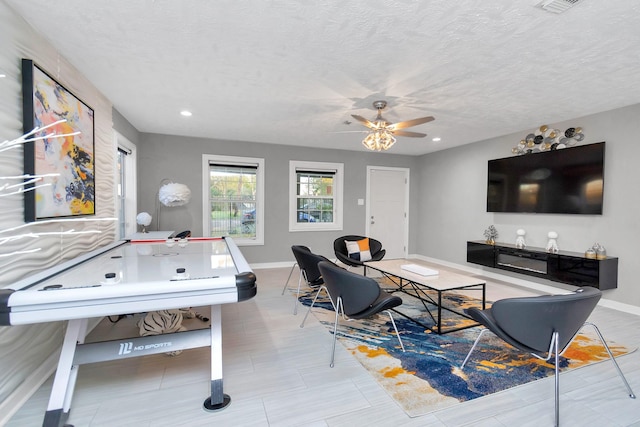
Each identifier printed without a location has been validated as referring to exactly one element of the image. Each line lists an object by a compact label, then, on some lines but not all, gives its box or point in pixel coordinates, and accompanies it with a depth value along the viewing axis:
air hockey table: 1.50
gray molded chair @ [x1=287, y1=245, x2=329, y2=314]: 3.37
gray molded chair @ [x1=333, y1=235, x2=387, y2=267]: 5.03
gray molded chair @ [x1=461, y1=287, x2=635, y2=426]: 1.82
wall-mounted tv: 3.93
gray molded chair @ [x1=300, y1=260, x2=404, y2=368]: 2.43
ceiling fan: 3.22
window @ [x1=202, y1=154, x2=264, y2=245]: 5.66
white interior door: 6.73
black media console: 3.67
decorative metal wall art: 4.17
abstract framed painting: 2.05
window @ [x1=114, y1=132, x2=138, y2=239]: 4.44
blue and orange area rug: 2.11
